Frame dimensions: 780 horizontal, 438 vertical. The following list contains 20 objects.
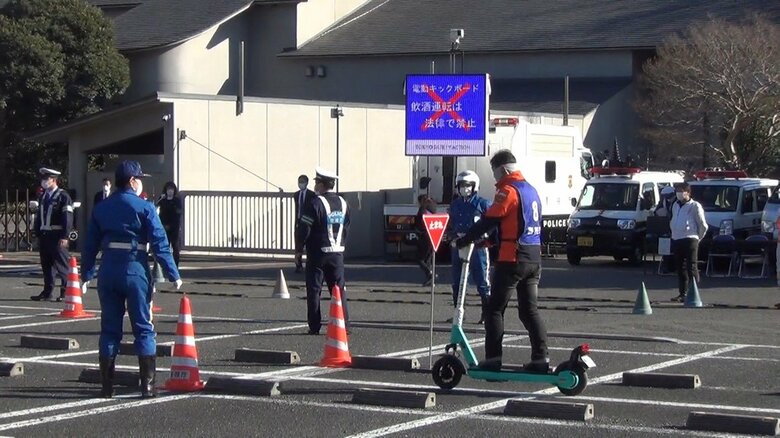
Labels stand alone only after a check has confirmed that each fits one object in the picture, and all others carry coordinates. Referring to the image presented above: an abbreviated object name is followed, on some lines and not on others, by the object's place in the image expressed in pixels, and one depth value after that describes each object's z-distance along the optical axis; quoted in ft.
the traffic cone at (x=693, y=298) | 61.62
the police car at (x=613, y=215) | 90.63
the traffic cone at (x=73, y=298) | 55.88
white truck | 95.14
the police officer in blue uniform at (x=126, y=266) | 34.27
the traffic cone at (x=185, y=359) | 36.17
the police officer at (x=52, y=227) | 62.28
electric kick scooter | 34.06
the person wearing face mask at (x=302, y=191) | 76.69
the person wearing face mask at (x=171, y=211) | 76.38
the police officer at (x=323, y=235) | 47.16
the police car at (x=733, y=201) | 87.40
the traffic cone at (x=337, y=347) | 40.52
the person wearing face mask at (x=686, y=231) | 63.05
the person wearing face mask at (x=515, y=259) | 35.09
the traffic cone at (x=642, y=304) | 58.45
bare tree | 133.08
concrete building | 116.88
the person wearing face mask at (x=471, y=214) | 49.93
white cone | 65.94
